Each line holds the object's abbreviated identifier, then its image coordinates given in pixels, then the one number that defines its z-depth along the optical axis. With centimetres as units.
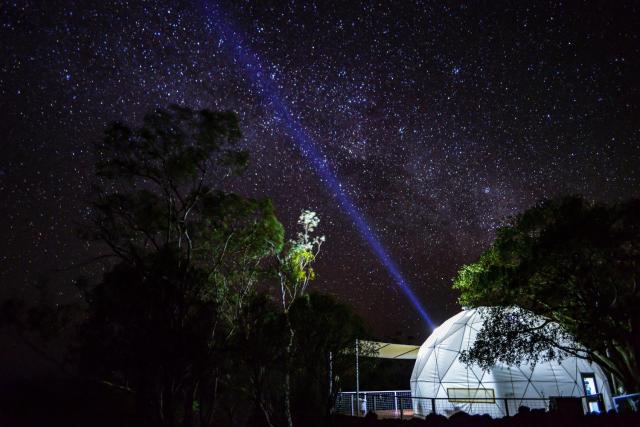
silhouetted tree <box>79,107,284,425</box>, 1273
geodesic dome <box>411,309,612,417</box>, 1828
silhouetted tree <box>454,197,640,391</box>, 1208
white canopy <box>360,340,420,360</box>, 2389
